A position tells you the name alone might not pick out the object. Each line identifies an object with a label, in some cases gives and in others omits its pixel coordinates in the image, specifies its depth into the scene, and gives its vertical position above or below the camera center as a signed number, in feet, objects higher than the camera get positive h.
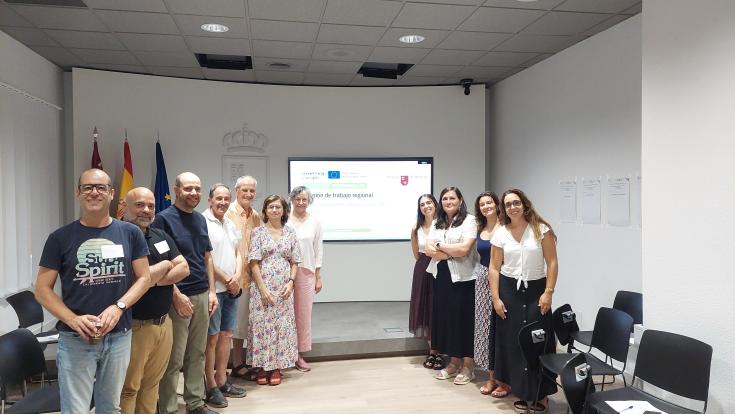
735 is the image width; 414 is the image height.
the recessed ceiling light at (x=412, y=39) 14.60 +4.80
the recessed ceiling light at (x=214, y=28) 13.58 +4.78
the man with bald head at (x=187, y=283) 9.45 -1.60
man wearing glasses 7.13 -1.37
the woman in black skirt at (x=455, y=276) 12.60 -1.94
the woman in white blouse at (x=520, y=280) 10.87 -1.78
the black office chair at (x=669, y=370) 8.02 -2.90
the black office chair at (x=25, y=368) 7.66 -2.71
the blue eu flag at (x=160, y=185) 17.98 +0.58
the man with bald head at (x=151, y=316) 8.28 -1.91
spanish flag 17.13 +0.85
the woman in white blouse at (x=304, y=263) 13.65 -1.72
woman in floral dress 12.30 -2.20
